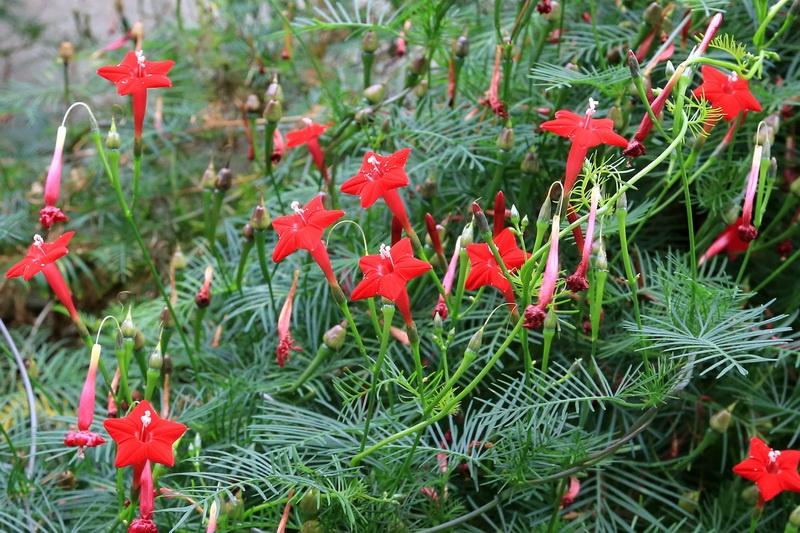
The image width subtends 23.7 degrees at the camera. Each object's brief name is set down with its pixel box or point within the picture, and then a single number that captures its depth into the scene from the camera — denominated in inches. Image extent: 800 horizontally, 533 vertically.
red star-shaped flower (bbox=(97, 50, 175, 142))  21.0
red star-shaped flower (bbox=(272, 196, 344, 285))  19.8
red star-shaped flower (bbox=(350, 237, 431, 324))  19.2
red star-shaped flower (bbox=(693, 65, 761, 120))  20.8
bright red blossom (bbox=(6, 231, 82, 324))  20.5
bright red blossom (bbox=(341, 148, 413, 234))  20.0
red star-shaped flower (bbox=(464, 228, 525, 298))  19.6
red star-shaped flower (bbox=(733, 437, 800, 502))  20.5
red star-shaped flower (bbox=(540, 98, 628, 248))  19.4
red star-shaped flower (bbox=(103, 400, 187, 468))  19.4
